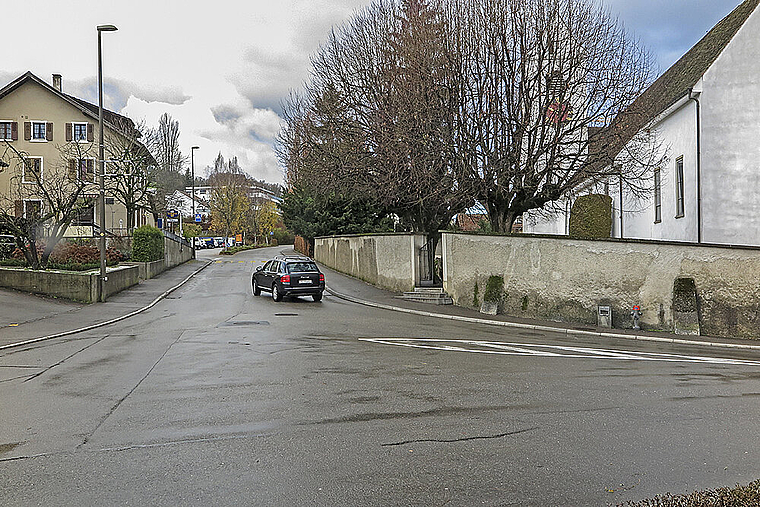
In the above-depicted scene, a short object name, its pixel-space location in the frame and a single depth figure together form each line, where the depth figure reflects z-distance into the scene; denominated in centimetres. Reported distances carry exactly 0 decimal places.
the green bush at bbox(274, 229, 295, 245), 9438
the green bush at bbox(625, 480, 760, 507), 422
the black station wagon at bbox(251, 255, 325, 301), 2509
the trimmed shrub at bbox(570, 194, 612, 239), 3341
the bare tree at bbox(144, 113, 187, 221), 5075
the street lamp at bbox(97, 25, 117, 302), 2350
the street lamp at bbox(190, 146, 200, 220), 5584
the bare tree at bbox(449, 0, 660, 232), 2388
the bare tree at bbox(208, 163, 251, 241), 8444
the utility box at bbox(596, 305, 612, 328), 1964
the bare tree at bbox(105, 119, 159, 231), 4553
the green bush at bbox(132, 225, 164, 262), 3447
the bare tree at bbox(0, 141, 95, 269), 2644
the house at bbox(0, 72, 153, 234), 5050
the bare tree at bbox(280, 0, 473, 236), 2450
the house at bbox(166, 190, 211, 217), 9460
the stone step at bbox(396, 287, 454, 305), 2448
